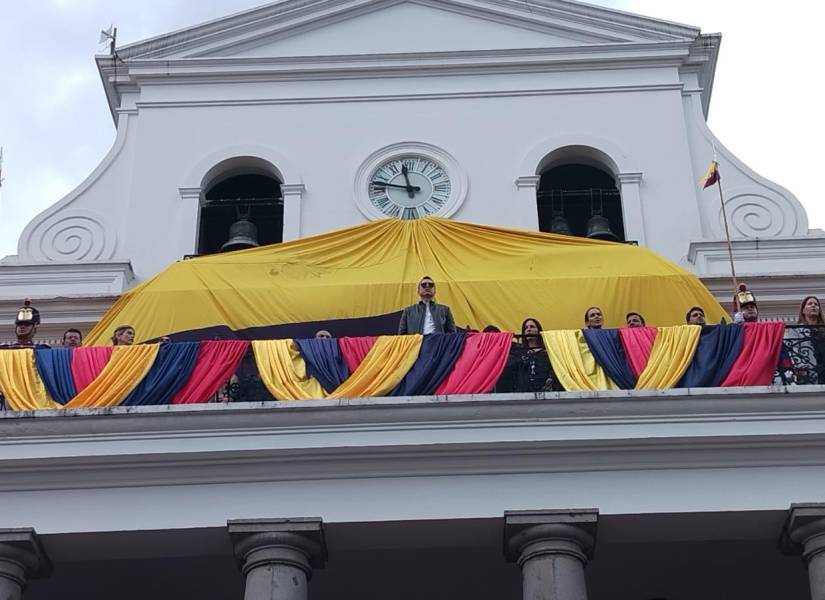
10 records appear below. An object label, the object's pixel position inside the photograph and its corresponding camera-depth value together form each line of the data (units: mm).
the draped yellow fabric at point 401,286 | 19422
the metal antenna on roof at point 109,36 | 24500
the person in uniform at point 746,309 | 17625
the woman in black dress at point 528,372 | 16562
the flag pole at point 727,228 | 19662
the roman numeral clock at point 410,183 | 22062
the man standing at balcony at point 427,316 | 17516
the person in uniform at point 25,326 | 18031
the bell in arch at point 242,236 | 21625
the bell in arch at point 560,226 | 21781
